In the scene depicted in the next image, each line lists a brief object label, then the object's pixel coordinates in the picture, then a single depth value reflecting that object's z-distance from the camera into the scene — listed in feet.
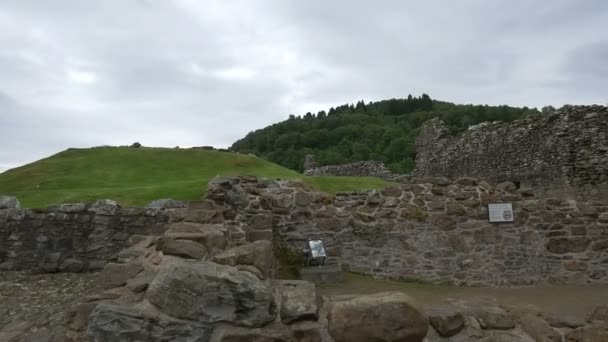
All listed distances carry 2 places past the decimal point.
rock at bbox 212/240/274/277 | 12.59
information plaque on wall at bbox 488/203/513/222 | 32.17
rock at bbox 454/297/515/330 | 10.96
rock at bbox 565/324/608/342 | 11.02
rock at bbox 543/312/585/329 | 11.41
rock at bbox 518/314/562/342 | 10.95
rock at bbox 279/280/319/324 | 10.45
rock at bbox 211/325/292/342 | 10.15
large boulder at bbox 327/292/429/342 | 10.02
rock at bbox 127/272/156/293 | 11.56
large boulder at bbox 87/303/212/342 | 10.13
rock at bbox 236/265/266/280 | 11.83
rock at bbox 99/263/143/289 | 12.89
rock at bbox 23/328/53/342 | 13.23
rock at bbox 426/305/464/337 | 10.46
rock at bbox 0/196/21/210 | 34.40
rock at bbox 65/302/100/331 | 11.72
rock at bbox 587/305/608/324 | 11.72
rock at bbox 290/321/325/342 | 10.19
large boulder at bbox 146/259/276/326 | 10.38
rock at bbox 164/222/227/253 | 14.75
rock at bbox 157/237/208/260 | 13.58
